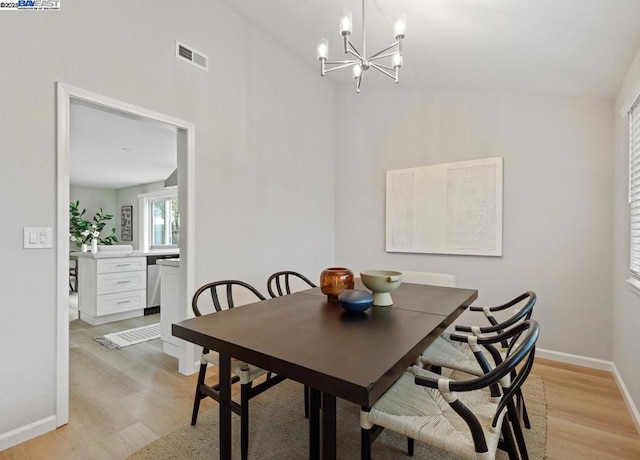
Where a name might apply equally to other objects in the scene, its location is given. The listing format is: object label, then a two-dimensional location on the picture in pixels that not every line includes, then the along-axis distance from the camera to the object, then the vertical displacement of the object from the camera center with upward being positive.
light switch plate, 1.83 -0.06
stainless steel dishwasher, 4.57 -0.83
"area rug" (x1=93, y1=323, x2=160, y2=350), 3.30 -1.19
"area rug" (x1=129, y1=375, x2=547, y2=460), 1.71 -1.18
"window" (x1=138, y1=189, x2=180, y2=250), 7.34 +0.19
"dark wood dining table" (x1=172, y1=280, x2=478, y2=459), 1.00 -0.43
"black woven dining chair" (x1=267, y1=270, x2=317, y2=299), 2.65 -0.58
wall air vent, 2.57 +1.41
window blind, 2.07 +0.29
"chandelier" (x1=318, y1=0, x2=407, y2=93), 1.80 +1.10
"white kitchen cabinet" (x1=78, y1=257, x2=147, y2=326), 4.01 -0.78
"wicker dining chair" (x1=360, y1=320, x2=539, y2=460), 1.06 -0.72
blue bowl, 1.59 -0.36
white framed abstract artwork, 3.22 +0.23
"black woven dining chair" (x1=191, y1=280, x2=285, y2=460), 1.63 -0.83
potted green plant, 6.55 +0.03
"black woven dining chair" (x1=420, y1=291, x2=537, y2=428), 1.63 -0.70
